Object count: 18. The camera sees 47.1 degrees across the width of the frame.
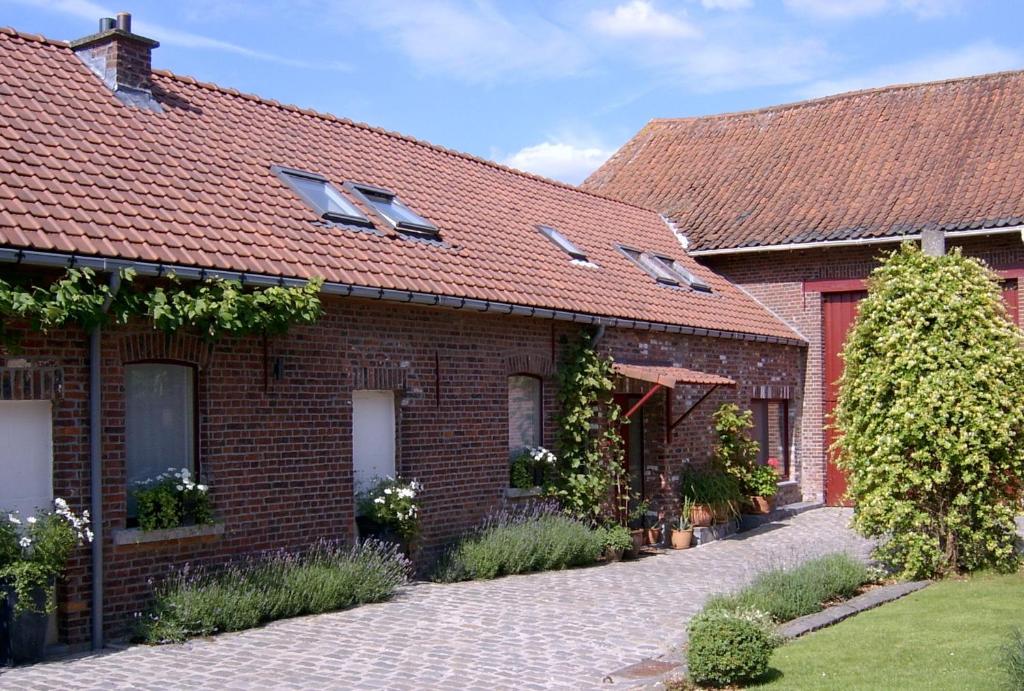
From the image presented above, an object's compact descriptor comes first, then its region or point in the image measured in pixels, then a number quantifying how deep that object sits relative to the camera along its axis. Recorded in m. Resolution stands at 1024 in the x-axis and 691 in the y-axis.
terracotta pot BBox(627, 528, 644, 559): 15.45
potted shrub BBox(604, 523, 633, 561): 14.96
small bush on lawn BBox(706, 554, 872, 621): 10.45
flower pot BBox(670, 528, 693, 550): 16.70
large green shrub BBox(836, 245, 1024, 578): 12.67
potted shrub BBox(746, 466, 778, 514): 19.38
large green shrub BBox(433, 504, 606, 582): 13.00
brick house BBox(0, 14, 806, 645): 9.51
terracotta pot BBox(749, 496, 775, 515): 19.34
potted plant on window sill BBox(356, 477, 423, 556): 12.28
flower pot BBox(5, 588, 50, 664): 8.52
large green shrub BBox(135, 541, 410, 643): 9.68
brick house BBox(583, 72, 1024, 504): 20.80
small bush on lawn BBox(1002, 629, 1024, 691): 6.47
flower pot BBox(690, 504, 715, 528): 17.22
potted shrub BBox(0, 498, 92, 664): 8.52
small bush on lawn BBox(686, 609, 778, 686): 7.87
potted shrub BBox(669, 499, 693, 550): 16.72
